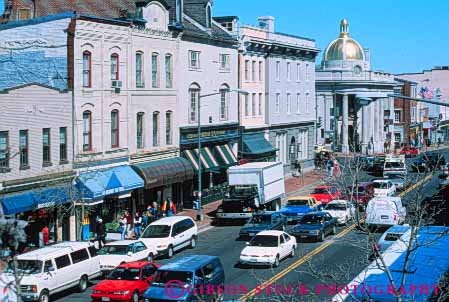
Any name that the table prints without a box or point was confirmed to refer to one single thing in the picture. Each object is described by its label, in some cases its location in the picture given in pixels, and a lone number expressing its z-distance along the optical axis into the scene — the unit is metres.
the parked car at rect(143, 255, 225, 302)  23.67
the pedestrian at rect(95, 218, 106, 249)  36.31
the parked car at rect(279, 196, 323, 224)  44.47
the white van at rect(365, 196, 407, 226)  39.56
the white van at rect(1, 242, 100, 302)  25.62
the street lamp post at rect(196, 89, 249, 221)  45.91
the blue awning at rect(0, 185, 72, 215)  32.78
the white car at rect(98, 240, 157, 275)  30.52
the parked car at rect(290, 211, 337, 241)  37.72
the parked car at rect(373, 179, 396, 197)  51.59
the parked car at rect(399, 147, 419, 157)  88.31
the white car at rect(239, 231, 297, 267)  31.48
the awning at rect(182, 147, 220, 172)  50.72
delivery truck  44.25
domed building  99.44
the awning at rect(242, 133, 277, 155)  60.31
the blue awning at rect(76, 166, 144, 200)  37.79
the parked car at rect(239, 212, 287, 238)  37.97
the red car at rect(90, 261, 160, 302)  25.66
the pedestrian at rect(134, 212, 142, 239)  39.91
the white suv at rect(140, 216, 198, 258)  33.97
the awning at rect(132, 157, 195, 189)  43.81
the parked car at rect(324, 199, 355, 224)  43.06
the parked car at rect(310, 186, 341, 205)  50.34
